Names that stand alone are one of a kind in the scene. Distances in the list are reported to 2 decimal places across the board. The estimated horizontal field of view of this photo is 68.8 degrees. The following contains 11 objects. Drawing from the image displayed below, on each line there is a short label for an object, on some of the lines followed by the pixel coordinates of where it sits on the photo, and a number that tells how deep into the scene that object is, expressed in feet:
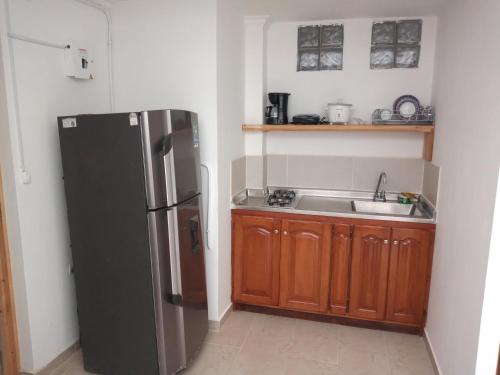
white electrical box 7.20
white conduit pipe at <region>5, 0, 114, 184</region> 6.07
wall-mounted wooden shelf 8.54
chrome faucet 9.77
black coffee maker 9.75
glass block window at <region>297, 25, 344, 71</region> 9.82
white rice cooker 9.21
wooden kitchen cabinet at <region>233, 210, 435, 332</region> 8.36
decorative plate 9.11
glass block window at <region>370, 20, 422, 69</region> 9.31
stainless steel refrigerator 6.19
